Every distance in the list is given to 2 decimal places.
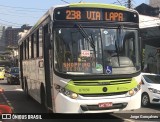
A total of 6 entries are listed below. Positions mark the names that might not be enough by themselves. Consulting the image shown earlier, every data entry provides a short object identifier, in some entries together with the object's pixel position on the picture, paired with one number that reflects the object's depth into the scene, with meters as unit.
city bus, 6.98
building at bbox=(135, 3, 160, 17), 38.49
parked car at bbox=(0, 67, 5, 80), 33.36
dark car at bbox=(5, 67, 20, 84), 23.82
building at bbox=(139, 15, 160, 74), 22.18
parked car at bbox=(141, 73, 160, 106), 11.26
